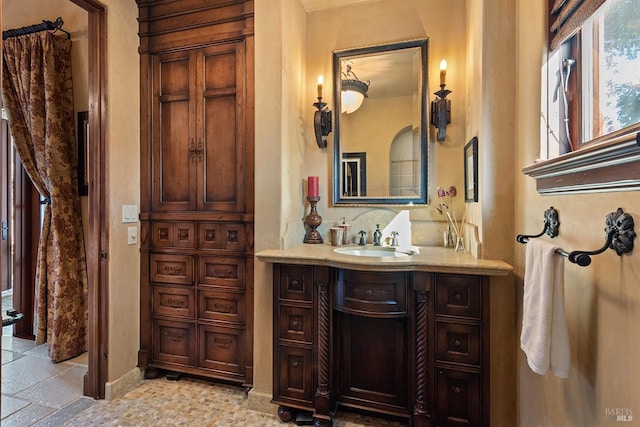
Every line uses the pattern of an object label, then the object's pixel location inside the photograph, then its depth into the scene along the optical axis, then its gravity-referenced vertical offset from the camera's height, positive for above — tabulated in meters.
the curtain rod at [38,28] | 2.54 +1.50
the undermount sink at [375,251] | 2.00 -0.26
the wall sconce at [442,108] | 2.03 +0.66
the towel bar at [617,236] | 0.77 -0.06
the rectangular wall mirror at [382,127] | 2.18 +0.60
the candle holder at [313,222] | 2.27 -0.07
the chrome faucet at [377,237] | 2.19 -0.18
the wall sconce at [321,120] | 2.29 +0.67
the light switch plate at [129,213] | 2.26 +0.00
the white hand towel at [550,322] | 0.97 -0.34
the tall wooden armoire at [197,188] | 2.18 +0.17
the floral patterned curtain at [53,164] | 2.51 +0.39
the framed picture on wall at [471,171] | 1.74 +0.24
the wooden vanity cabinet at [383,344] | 1.59 -0.74
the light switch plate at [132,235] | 2.30 -0.17
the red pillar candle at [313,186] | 2.26 +0.18
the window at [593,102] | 0.78 +0.35
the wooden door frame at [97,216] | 2.12 -0.02
